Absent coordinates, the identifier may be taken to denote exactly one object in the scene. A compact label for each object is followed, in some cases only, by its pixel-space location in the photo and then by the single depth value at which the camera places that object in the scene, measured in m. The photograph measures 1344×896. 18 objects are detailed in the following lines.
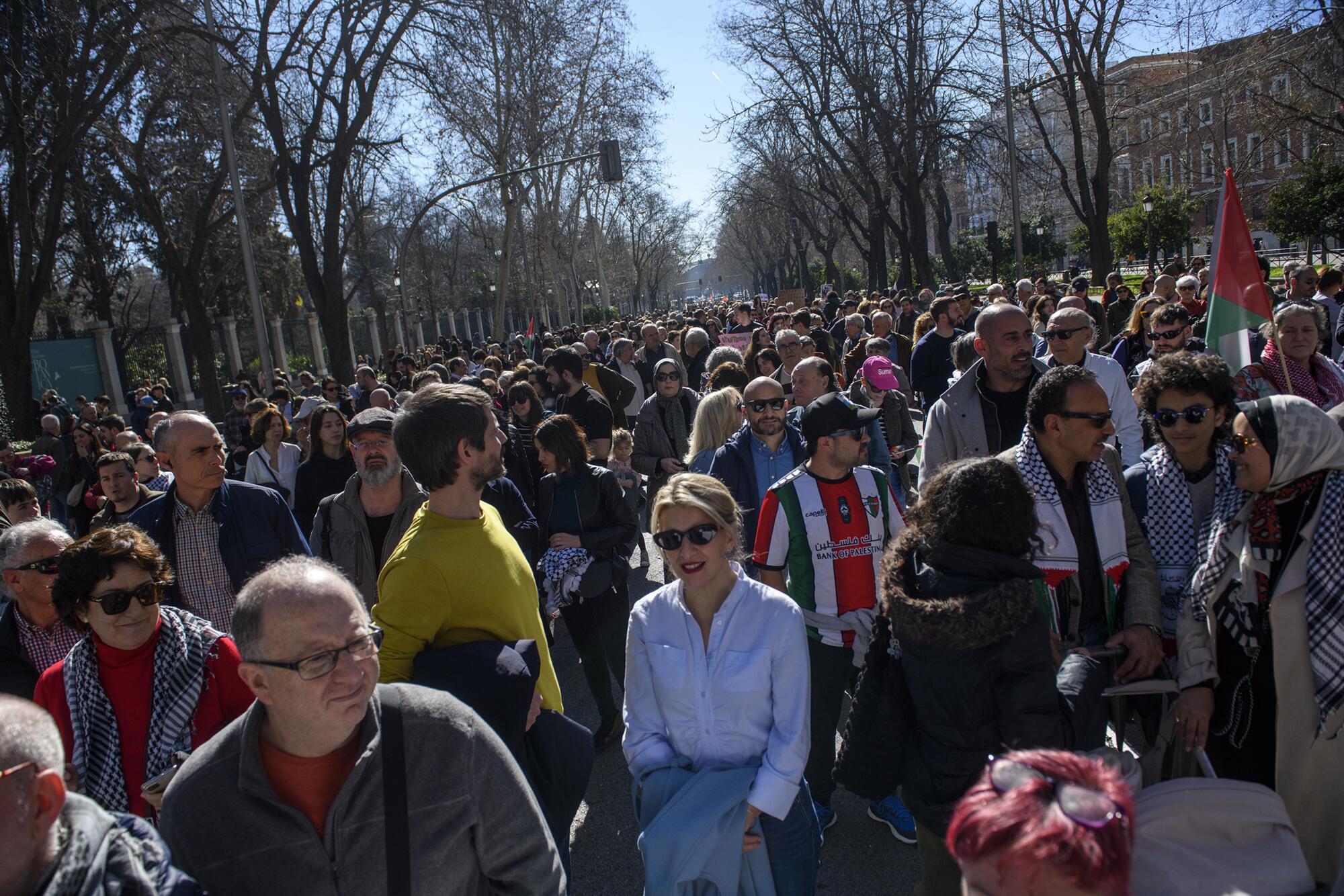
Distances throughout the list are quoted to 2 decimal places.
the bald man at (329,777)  1.87
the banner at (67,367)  23.52
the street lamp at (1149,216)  36.24
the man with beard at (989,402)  4.48
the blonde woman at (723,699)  2.63
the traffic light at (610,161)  21.33
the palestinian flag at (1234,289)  4.38
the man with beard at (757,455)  4.74
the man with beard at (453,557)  2.57
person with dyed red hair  1.30
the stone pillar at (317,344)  36.69
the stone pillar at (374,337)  41.69
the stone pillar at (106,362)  25.17
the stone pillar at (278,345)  25.58
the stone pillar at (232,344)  30.81
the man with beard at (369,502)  4.20
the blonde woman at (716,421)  5.70
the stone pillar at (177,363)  28.80
